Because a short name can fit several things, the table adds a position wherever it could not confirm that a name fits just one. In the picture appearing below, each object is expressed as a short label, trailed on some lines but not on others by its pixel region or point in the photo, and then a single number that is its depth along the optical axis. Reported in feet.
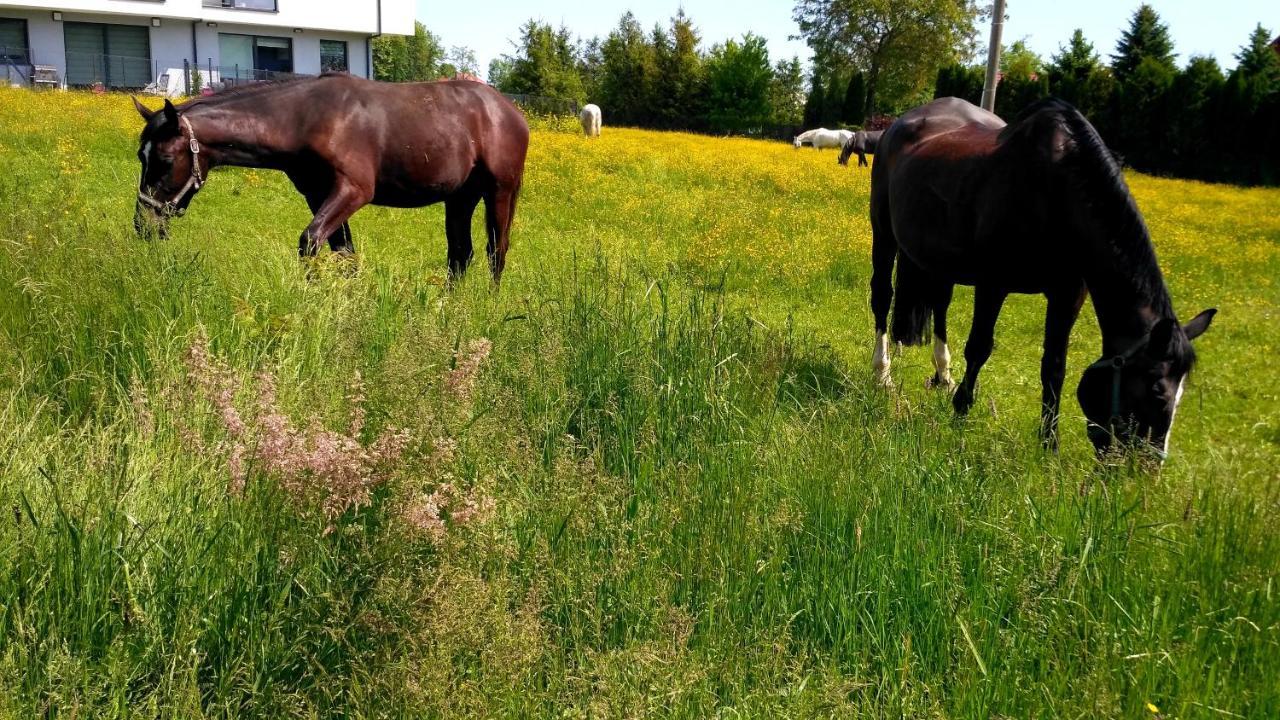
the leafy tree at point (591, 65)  280.92
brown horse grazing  22.89
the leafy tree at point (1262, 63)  109.68
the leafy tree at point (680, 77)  214.69
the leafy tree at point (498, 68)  452.76
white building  135.95
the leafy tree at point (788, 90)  259.80
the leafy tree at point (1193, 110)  111.04
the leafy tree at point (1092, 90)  120.26
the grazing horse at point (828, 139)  125.80
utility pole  46.65
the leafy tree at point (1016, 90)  127.75
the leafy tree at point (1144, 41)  155.84
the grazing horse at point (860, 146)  82.69
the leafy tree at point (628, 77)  212.02
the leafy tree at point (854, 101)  182.91
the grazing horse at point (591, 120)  97.81
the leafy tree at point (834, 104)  185.78
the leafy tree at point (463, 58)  423.64
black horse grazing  16.12
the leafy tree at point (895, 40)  232.12
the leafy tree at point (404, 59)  271.28
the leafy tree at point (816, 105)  187.93
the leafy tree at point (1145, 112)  114.93
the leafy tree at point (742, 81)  217.15
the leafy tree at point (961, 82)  132.46
